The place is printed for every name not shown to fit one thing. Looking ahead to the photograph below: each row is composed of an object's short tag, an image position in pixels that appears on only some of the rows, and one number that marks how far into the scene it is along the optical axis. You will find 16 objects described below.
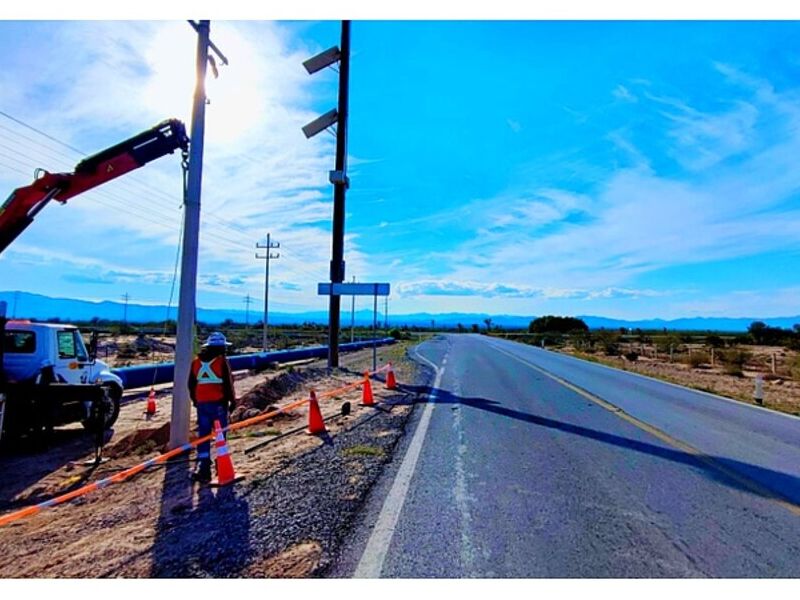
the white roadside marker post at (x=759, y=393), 13.07
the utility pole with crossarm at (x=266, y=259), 36.51
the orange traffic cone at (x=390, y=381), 14.43
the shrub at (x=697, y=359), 33.66
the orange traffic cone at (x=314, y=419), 8.54
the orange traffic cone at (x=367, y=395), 11.63
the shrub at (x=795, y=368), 24.28
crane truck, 8.98
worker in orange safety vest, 6.62
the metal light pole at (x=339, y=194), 20.48
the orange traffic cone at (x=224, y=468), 5.79
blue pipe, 16.92
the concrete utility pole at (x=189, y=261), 7.68
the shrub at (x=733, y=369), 27.65
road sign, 16.55
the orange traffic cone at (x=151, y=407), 12.64
